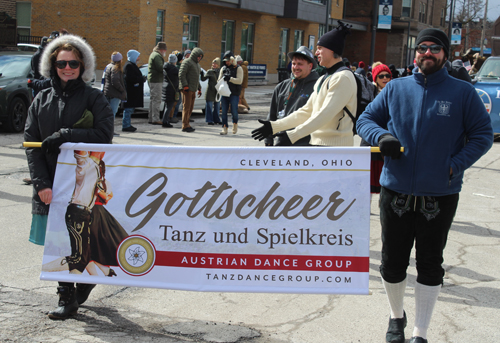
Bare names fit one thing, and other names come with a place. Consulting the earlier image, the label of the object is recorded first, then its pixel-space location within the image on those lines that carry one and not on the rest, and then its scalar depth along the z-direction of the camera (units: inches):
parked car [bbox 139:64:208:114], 660.1
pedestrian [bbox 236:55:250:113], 650.8
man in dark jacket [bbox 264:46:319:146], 190.1
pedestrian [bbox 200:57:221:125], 595.2
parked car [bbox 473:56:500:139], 524.4
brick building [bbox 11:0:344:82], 990.4
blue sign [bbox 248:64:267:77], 1245.1
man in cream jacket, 168.4
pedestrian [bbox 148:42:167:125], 546.0
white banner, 133.6
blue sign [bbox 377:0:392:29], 1679.4
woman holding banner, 146.6
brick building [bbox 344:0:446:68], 2010.3
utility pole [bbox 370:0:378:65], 1550.2
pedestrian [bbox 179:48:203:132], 535.1
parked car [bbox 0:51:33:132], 470.3
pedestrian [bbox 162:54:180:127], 564.1
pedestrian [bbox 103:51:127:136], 474.3
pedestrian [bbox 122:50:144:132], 514.9
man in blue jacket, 129.3
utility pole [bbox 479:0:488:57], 1720.0
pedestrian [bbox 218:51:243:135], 520.7
